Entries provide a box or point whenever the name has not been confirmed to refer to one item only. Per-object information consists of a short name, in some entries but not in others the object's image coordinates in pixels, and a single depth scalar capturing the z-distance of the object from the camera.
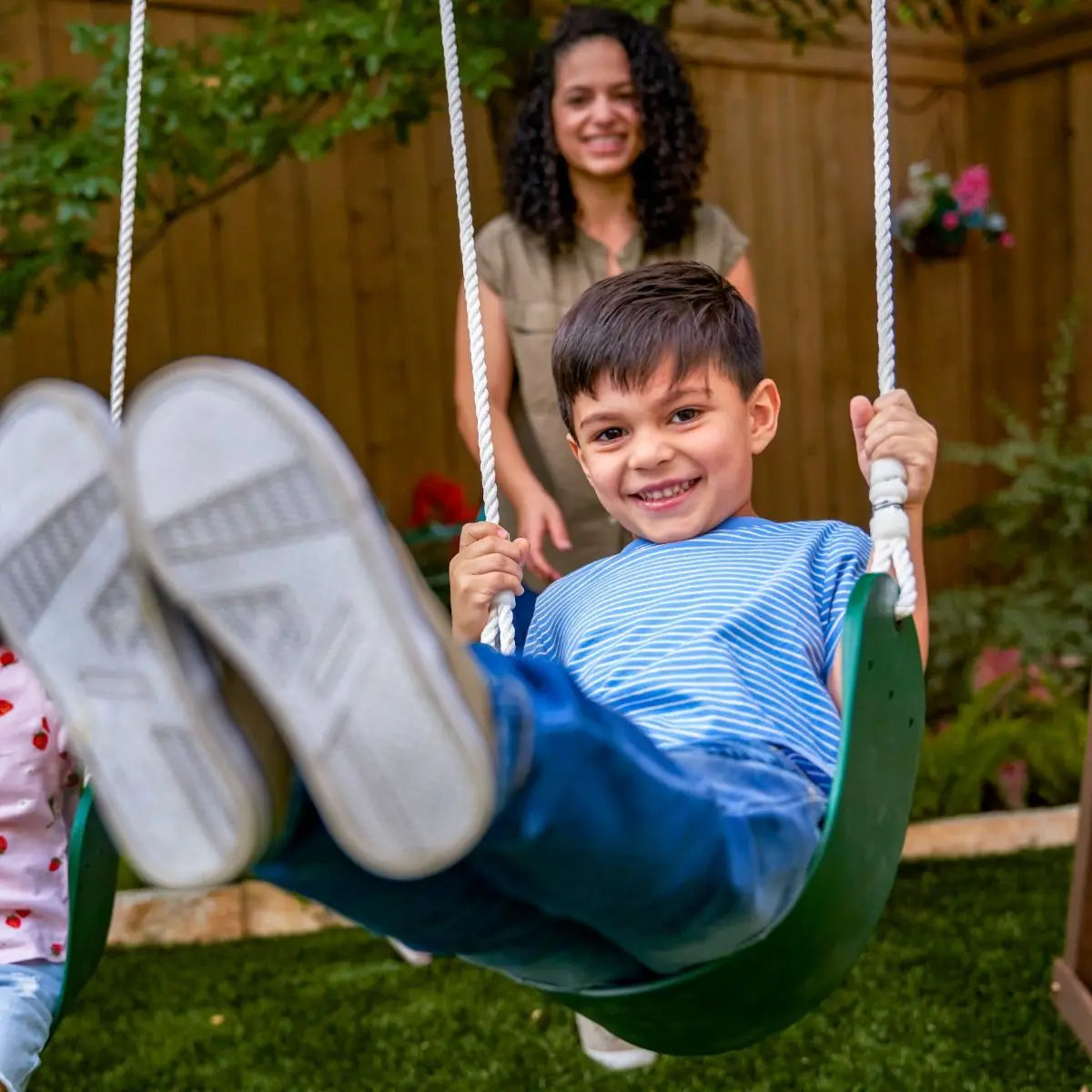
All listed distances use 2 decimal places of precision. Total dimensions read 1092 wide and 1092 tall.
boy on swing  0.70
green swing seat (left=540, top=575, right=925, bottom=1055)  0.94
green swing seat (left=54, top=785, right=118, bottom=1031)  1.17
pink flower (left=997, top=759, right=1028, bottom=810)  2.74
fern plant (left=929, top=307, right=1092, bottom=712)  3.06
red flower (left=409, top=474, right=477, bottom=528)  3.28
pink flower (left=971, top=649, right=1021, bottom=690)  3.11
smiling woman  1.94
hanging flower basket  4.02
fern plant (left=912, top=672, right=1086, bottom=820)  2.70
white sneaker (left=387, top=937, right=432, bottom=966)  2.29
